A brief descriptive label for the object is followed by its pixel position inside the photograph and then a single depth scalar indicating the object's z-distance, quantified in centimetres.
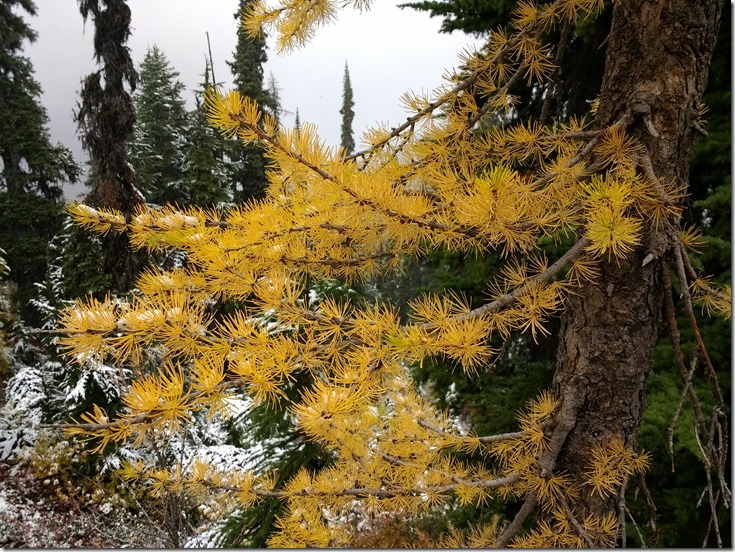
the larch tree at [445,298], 89
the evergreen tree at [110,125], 386
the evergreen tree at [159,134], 518
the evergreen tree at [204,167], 705
